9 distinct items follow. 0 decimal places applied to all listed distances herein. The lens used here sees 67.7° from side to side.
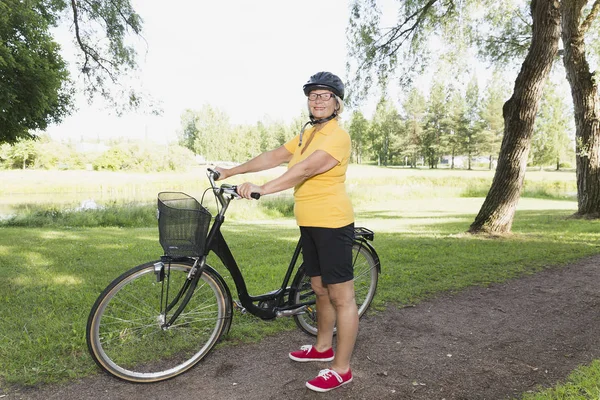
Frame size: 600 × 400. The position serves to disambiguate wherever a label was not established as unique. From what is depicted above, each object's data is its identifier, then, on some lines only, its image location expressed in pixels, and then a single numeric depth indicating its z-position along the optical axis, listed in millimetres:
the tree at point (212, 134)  72375
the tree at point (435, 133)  73000
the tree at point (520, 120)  8383
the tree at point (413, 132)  76312
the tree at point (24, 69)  5750
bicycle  2883
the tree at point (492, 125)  69375
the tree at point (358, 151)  74688
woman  2779
